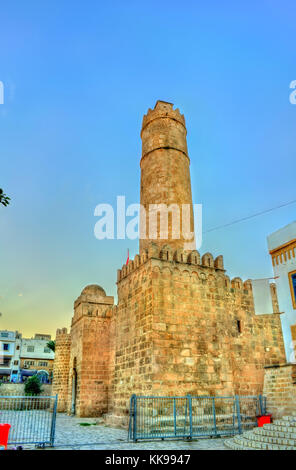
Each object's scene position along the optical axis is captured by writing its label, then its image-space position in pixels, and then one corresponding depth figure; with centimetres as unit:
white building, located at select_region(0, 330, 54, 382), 4556
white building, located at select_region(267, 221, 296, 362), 1253
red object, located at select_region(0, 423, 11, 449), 659
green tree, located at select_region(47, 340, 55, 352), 4279
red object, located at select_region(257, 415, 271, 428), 1001
